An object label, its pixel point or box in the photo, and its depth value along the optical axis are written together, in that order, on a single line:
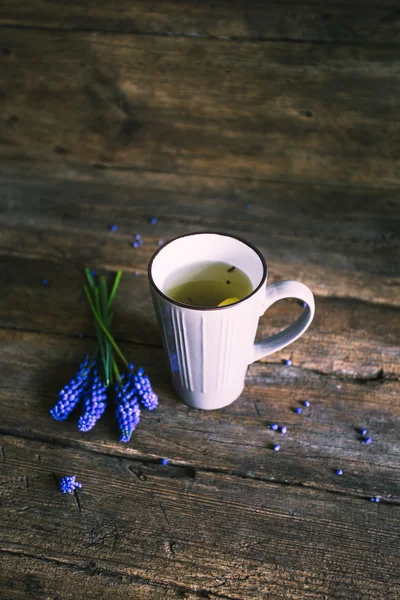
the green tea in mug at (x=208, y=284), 0.70
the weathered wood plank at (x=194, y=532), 0.58
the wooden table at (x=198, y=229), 0.61
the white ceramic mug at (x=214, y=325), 0.62
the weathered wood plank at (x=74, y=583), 0.57
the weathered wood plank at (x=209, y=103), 1.23
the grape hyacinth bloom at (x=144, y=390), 0.73
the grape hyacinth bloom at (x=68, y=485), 0.66
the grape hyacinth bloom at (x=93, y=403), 0.70
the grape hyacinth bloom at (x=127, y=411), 0.70
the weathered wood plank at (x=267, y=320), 0.83
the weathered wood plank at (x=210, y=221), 1.01
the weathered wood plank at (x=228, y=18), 1.17
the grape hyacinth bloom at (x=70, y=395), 0.72
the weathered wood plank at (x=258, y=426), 0.69
